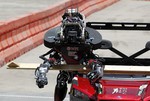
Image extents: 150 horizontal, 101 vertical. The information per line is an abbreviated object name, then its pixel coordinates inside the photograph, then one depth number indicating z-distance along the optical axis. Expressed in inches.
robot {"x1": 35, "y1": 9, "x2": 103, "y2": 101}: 542.0
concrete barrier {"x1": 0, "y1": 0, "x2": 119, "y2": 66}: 1115.3
